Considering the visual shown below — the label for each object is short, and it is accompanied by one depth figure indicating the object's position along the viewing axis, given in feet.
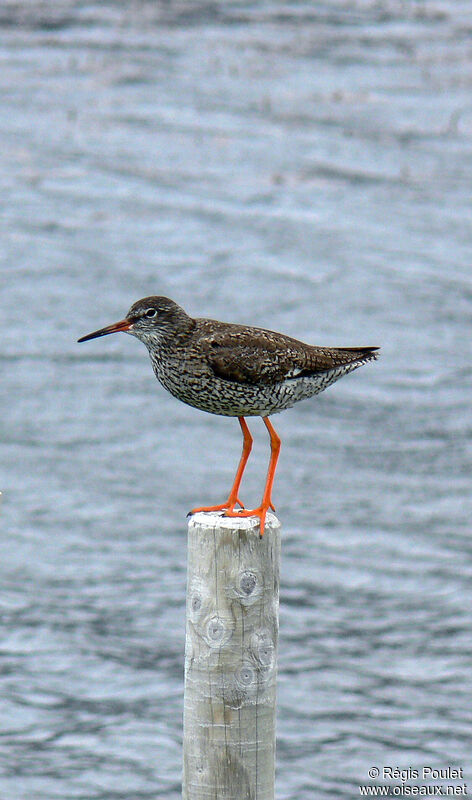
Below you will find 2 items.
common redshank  47.98
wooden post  41.93
